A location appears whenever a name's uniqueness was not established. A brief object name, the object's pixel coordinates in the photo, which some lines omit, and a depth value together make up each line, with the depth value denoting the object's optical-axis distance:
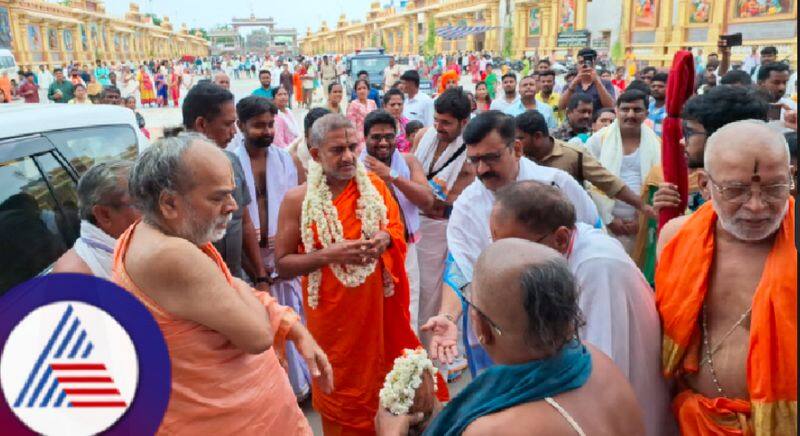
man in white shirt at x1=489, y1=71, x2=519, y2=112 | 7.59
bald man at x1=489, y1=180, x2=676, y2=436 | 1.87
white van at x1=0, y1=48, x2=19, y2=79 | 23.03
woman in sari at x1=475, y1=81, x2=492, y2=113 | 9.02
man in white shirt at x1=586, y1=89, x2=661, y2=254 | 3.93
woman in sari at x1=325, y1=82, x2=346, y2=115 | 8.61
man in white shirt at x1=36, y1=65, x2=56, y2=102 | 27.86
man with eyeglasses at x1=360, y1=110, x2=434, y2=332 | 3.69
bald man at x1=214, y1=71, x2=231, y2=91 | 8.33
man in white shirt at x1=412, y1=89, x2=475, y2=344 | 4.05
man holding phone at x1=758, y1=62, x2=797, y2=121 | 5.84
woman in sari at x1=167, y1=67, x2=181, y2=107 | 24.31
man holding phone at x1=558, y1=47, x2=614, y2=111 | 6.67
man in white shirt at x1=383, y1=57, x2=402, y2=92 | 17.06
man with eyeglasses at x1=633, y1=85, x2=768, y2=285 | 2.57
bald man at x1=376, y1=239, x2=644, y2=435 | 1.22
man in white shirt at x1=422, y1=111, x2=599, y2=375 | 2.66
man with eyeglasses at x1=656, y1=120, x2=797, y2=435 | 1.68
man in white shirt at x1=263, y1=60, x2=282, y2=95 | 21.99
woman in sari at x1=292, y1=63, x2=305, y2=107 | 21.31
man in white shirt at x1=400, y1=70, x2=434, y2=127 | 8.04
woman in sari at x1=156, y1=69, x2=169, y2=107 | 24.14
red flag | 2.65
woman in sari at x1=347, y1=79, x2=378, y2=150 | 8.32
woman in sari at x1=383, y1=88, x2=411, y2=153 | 7.36
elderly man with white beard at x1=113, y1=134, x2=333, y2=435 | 1.64
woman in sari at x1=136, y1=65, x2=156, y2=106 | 23.25
